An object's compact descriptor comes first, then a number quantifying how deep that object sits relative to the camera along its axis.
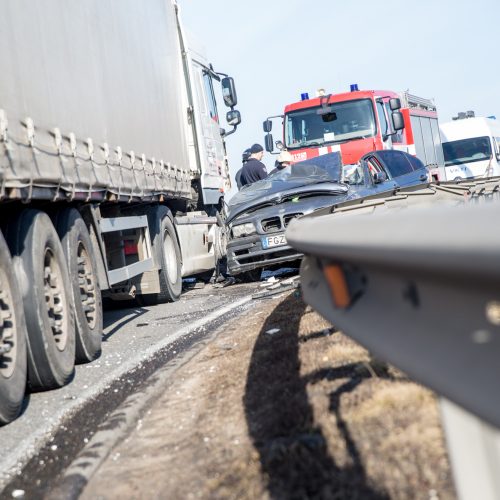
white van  35.59
